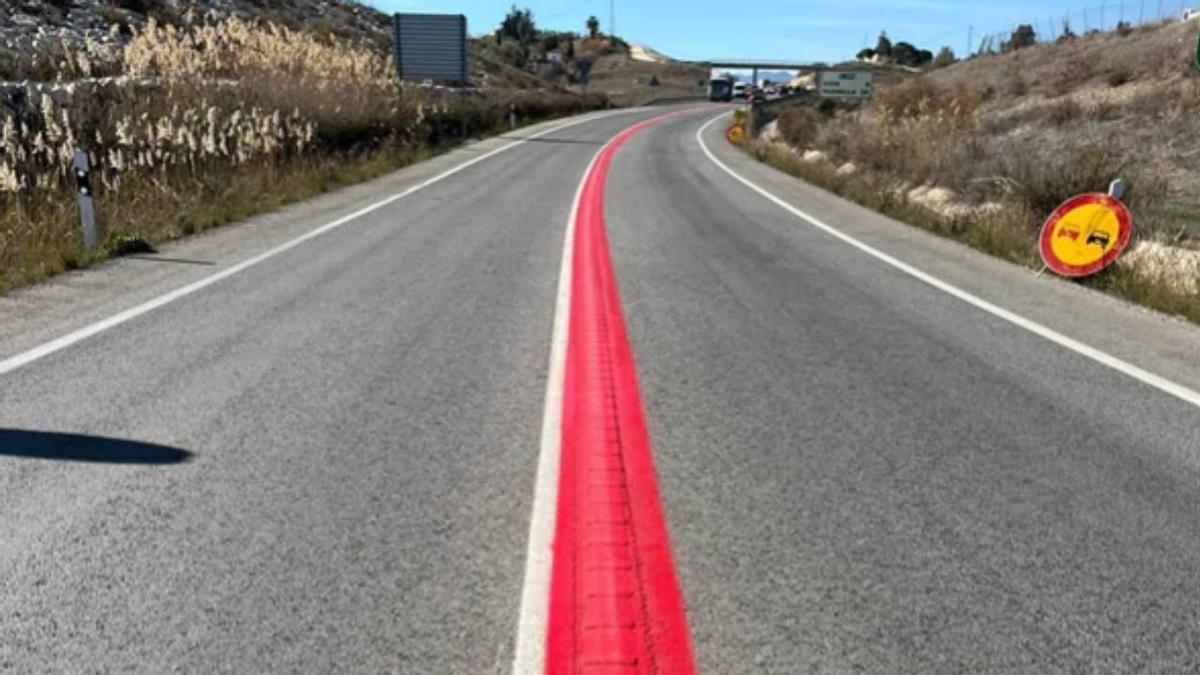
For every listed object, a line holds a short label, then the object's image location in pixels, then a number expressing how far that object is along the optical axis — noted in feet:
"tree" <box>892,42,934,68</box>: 482.28
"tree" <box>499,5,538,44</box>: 445.37
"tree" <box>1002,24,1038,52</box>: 176.04
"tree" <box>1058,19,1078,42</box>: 132.46
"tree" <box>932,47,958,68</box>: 193.47
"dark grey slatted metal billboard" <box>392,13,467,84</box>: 122.42
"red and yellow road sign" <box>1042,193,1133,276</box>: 28.76
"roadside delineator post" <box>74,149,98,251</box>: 29.63
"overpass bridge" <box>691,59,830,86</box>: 375.45
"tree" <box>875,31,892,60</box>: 498.28
